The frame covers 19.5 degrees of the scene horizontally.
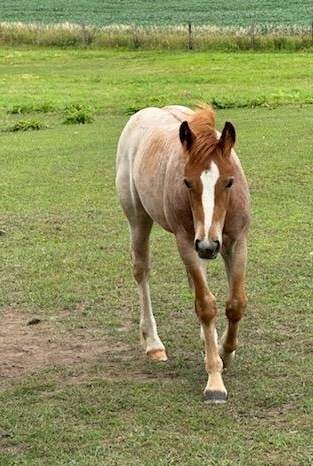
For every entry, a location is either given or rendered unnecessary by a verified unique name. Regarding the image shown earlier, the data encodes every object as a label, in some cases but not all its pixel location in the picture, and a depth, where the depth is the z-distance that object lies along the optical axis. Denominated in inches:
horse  203.9
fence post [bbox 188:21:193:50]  1407.5
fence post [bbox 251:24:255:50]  1354.3
